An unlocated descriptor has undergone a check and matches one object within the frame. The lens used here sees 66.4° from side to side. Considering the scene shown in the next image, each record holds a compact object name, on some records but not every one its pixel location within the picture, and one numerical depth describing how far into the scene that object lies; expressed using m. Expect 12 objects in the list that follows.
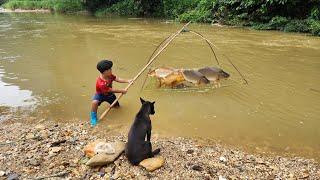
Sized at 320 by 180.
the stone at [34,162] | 3.18
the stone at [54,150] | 3.41
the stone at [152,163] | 3.05
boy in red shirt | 4.09
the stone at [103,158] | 3.11
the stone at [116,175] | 2.98
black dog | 3.07
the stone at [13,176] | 2.99
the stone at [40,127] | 4.06
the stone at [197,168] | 3.07
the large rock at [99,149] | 3.21
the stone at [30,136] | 3.77
